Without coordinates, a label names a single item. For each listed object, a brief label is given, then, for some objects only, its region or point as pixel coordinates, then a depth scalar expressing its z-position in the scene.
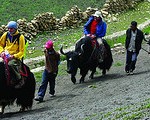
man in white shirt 14.78
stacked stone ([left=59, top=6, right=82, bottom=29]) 26.94
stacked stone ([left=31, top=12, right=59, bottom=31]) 25.56
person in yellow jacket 10.91
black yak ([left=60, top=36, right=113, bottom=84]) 14.41
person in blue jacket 15.08
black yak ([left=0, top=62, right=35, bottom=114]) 10.80
